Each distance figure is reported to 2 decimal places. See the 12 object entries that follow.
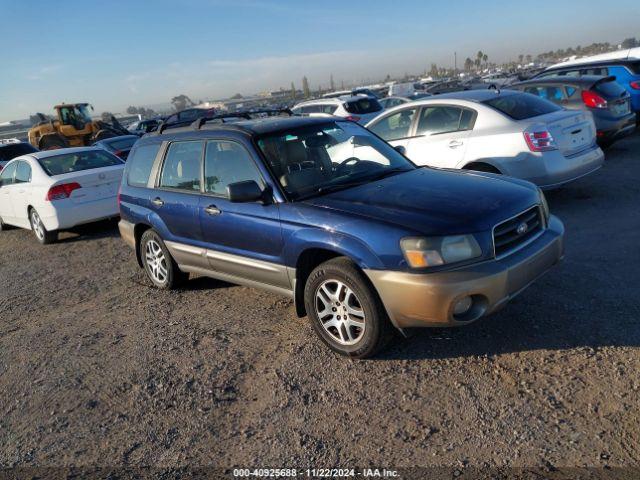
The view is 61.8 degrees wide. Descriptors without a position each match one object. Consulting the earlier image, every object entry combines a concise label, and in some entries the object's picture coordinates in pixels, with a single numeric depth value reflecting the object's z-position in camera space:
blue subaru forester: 3.39
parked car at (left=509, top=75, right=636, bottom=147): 9.33
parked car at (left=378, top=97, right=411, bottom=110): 21.91
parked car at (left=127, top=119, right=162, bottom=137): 26.56
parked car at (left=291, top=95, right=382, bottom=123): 16.44
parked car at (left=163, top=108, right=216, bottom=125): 26.13
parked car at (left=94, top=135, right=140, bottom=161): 14.34
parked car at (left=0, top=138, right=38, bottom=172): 14.96
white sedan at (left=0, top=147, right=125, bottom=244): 8.57
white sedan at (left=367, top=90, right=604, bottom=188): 6.47
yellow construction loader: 24.40
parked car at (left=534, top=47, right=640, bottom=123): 11.88
